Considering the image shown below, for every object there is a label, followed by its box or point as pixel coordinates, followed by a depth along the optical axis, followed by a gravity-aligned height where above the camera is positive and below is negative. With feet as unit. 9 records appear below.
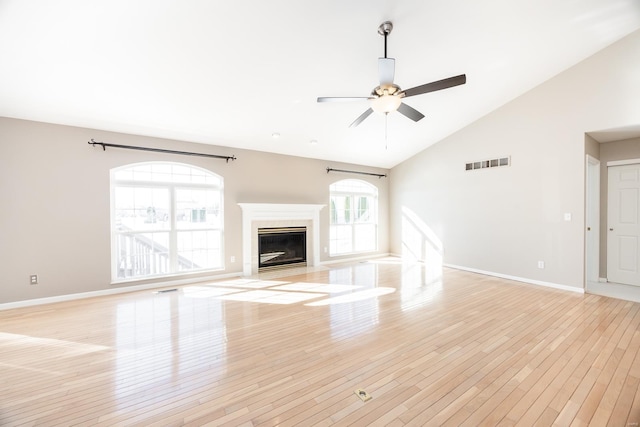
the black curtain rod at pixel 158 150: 13.08 +3.57
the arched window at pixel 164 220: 14.15 -0.45
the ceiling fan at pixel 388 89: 8.21 +4.09
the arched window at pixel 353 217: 22.16 -0.58
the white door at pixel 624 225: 13.99 -0.99
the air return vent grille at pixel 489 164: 16.15 +3.07
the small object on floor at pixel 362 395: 5.97 -4.41
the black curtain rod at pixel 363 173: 21.26 +3.42
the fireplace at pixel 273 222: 17.38 -0.77
